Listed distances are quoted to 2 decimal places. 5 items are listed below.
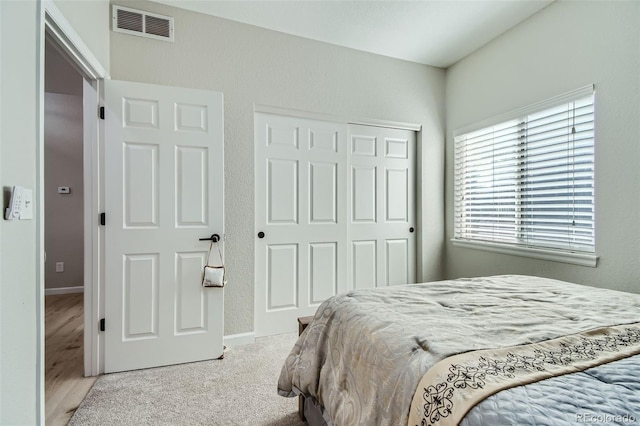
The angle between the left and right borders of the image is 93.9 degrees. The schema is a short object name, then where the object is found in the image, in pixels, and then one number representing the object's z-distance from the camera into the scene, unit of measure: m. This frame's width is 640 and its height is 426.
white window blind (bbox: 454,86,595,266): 2.21
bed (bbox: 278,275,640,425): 0.67
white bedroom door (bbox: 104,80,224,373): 2.14
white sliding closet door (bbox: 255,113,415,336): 2.81
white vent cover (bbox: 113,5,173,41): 2.29
